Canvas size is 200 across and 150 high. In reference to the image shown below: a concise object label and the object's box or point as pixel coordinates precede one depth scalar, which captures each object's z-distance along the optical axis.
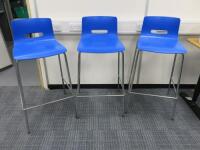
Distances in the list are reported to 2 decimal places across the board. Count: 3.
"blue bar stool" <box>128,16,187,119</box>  1.75
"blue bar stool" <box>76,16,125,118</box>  1.76
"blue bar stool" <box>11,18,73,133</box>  1.58
